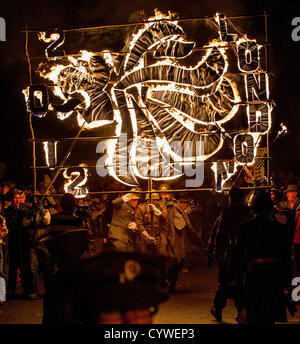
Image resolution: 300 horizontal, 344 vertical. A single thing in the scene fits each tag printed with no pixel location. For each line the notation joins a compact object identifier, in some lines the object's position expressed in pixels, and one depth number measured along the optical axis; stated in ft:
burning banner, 33.37
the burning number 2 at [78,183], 34.12
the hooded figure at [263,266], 21.97
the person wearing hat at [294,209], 36.60
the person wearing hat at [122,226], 36.88
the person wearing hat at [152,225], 35.24
